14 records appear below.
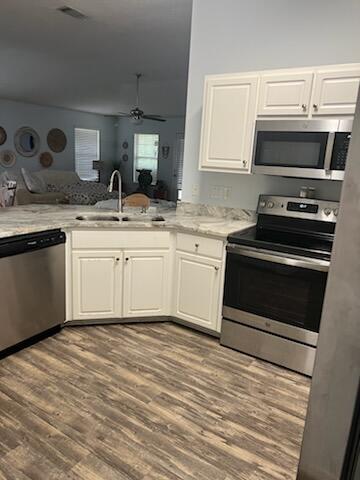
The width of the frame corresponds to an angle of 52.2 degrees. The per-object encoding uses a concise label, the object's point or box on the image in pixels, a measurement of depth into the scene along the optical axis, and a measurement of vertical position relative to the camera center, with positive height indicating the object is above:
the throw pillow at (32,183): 8.14 -0.74
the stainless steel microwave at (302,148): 2.33 +0.12
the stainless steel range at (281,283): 2.39 -0.79
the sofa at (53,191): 7.84 -0.87
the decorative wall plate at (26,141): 9.02 +0.18
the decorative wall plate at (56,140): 9.77 +0.28
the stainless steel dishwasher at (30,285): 2.38 -0.92
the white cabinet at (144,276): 2.82 -0.93
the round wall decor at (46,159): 9.63 -0.24
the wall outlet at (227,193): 3.29 -0.28
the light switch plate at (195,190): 3.46 -0.28
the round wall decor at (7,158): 8.70 -0.25
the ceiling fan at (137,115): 6.20 +0.68
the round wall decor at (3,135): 8.60 +0.28
